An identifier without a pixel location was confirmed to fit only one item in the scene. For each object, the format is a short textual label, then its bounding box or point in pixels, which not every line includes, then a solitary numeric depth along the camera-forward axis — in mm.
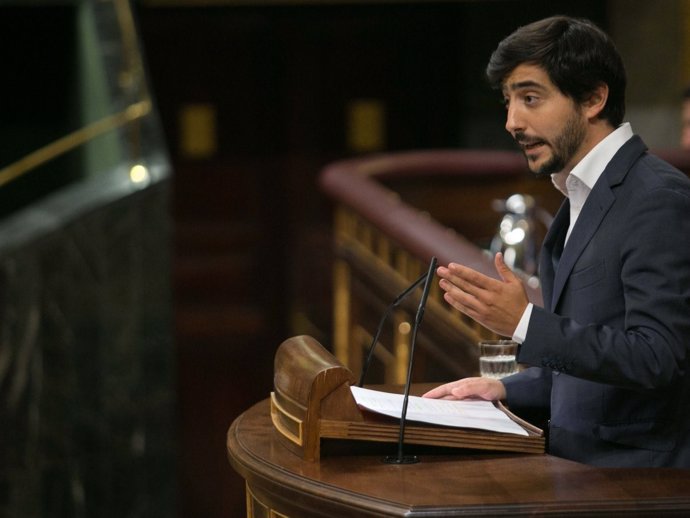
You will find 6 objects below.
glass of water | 10017
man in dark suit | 9213
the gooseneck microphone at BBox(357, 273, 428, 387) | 9463
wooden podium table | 9065
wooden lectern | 9278
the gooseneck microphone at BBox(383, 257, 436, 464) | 9280
